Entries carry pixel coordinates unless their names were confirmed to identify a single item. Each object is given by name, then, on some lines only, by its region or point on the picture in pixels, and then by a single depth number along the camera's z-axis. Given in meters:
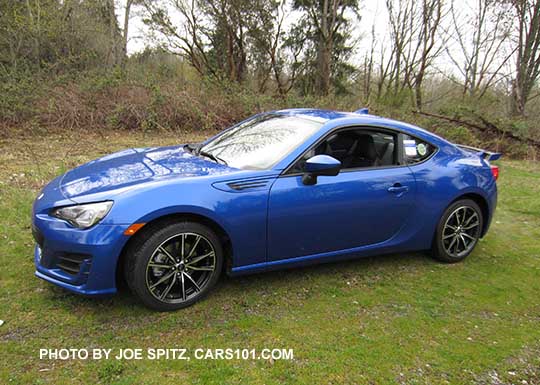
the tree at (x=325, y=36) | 17.34
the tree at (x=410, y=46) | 17.22
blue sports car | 2.44
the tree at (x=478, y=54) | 15.79
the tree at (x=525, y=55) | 13.57
